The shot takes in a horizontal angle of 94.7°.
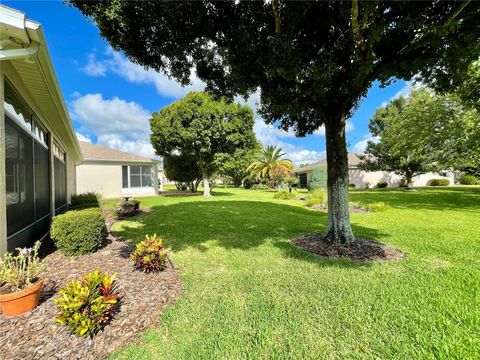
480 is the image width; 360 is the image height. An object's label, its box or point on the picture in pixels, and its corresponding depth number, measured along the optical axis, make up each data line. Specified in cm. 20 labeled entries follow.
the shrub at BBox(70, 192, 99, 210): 1045
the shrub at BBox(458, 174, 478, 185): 3039
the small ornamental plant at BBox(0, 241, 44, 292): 277
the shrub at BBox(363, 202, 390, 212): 1102
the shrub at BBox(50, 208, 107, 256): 471
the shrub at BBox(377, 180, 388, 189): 3056
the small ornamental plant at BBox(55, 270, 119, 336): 243
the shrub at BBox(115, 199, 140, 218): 1013
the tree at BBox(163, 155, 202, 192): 2439
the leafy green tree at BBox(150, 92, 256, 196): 1891
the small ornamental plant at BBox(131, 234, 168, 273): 396
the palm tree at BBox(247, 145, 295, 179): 3244
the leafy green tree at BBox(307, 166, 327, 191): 1925
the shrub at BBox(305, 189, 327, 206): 1372
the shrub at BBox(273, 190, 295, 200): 1838
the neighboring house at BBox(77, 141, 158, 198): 1908
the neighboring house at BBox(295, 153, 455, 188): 3108
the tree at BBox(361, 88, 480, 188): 1262
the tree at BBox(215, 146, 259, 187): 1964
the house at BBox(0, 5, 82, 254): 299
